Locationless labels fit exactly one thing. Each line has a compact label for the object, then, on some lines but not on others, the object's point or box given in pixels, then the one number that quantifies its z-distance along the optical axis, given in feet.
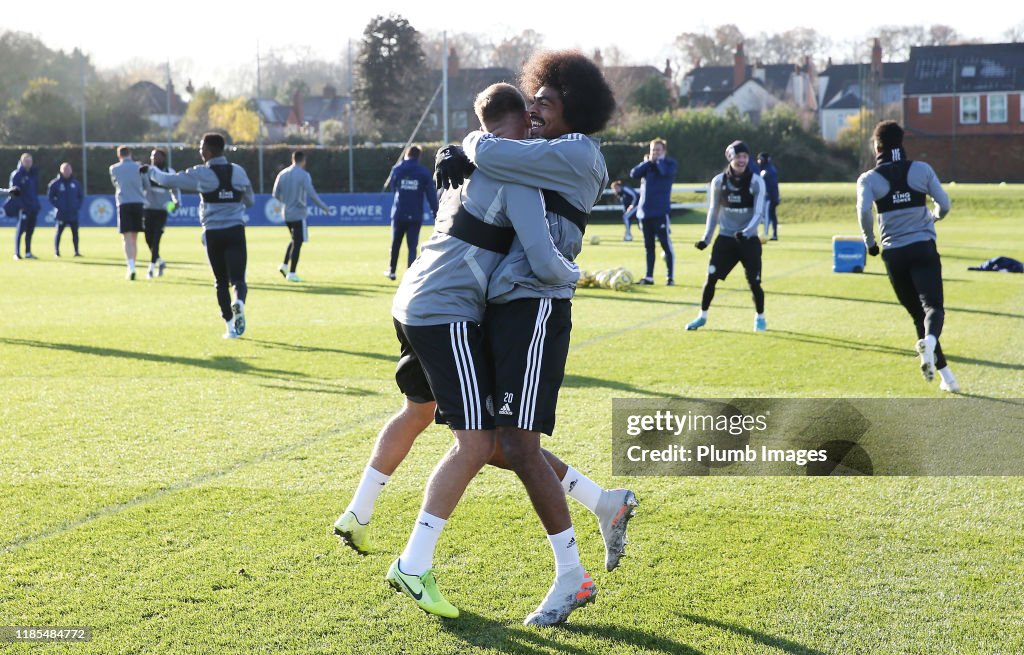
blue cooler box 64.39
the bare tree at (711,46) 330.54
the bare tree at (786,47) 353.10
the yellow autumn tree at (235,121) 256.93
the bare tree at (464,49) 240.94
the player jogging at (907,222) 29.14
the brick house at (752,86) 302.45
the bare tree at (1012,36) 280.31
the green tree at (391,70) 213.46
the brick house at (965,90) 233.35
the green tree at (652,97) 222.07
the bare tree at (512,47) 219.82
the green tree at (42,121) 199.31
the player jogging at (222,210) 37.22
